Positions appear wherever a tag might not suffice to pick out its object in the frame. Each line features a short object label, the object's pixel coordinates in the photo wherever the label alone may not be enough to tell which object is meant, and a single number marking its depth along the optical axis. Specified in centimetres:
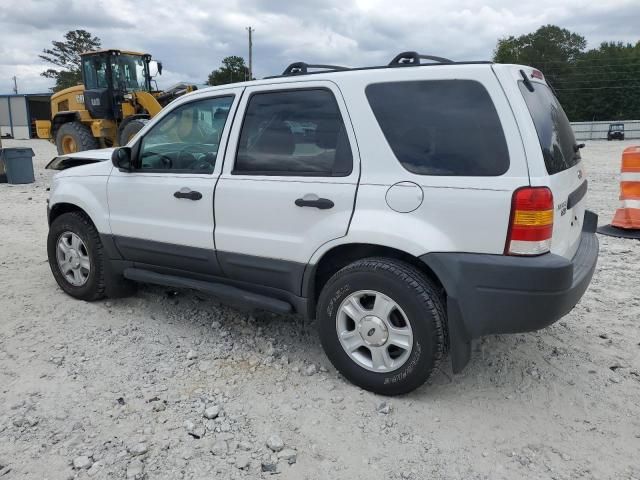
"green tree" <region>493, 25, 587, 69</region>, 6394
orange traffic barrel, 674
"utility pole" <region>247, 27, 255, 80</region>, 4934
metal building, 3975
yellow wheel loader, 1455
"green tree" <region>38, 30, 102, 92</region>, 6212
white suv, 268
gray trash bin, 1249
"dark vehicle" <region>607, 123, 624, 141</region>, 3641
